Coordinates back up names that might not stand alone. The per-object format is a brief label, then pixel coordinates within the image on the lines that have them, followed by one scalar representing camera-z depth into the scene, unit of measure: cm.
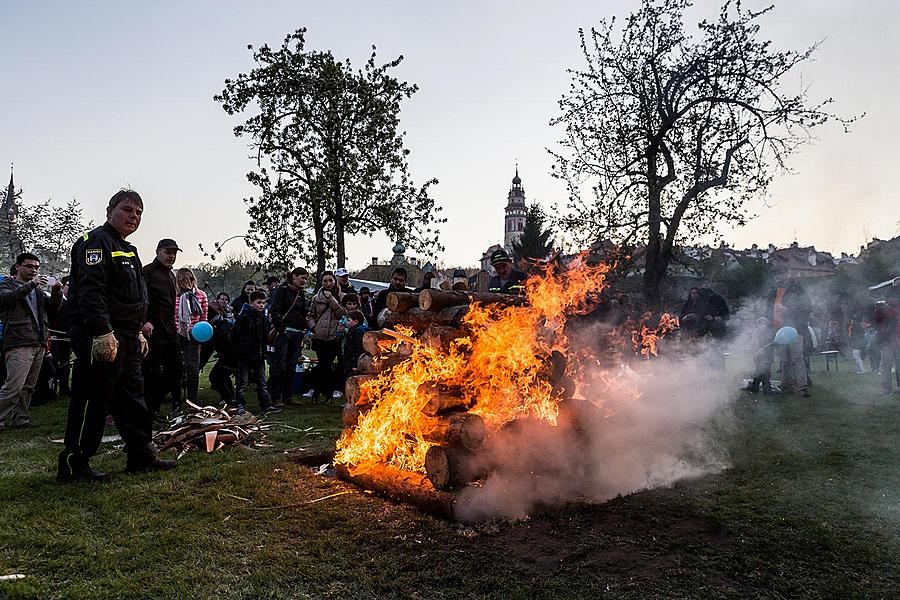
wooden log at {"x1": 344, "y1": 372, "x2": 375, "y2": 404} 560
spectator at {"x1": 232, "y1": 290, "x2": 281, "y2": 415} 839
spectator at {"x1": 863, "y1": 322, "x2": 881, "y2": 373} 1449
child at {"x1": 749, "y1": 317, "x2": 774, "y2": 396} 1052
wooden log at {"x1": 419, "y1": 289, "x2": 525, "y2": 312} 519
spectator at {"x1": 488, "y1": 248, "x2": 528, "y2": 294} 727
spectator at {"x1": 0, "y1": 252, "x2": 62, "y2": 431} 707
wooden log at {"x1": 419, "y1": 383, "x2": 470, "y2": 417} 469
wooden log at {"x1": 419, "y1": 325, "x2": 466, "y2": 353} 491
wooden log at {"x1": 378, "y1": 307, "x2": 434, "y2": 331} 529
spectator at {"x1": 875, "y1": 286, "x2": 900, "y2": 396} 1012
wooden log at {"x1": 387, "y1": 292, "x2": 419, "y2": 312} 542
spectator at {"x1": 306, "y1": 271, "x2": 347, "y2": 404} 928
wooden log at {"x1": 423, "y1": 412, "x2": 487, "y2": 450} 442
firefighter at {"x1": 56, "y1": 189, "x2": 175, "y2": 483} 457
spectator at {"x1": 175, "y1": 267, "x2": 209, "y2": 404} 830
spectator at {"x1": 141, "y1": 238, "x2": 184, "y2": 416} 659
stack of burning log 429
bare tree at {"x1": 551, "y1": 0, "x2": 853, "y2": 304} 1391
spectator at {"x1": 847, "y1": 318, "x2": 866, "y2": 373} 1527
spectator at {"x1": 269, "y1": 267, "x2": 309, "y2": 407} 888
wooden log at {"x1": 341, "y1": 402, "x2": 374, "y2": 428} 558
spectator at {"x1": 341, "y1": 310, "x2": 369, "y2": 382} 946
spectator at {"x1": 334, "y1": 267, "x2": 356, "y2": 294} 1189
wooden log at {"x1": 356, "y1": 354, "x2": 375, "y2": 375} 584
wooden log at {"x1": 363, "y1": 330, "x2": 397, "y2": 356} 570
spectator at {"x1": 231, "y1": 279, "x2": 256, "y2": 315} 1108
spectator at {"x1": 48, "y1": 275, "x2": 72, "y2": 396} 955
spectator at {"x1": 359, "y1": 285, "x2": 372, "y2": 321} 1205
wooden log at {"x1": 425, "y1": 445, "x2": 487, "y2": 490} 426
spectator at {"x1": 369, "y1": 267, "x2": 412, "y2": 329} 841
